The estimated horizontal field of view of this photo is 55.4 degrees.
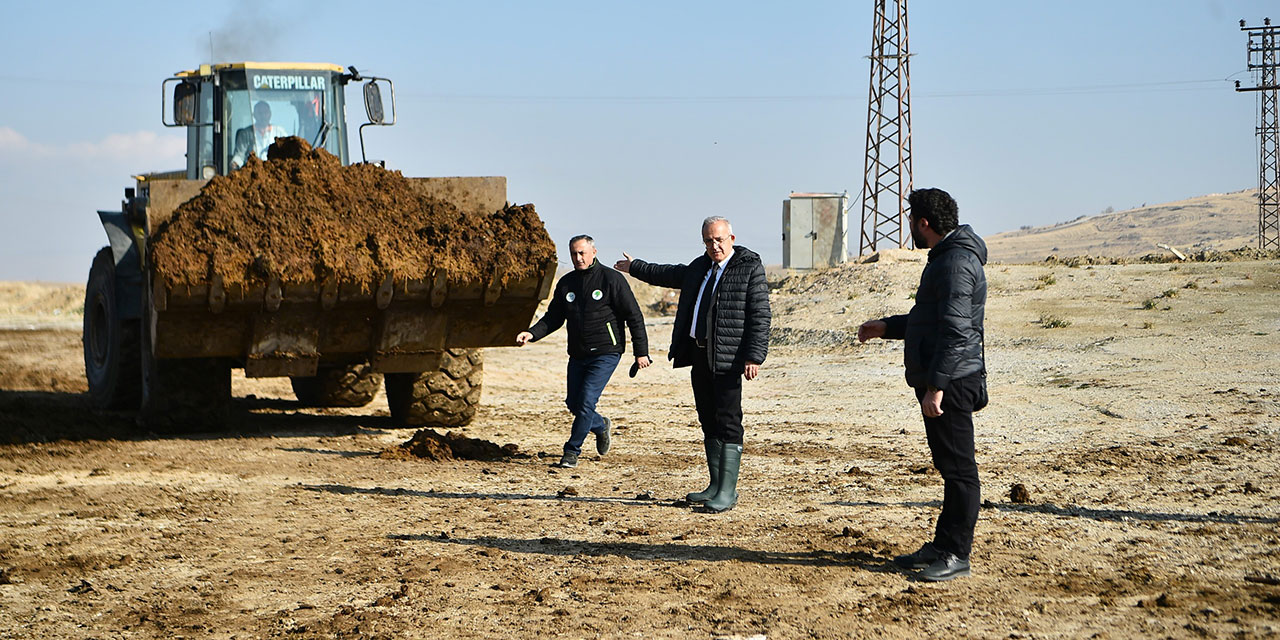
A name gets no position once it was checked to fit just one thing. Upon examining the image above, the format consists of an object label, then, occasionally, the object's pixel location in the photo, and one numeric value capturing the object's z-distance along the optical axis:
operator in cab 11.72
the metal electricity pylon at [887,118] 37.84
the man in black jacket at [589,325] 8.78
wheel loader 8.76
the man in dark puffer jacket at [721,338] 6.98
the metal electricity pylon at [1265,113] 44.84
